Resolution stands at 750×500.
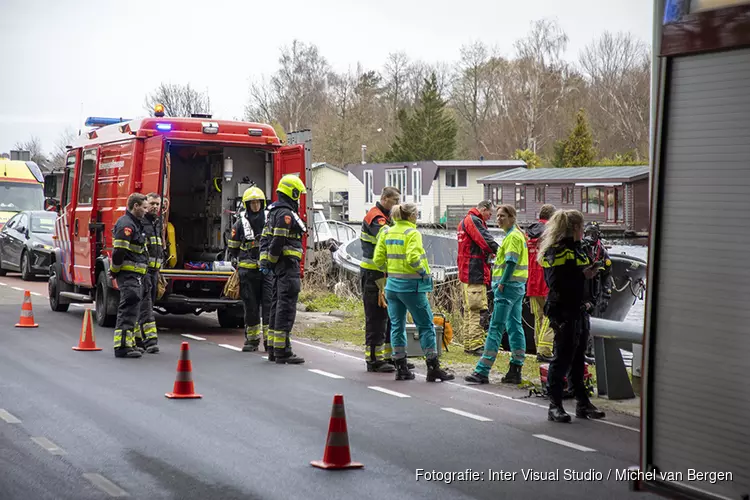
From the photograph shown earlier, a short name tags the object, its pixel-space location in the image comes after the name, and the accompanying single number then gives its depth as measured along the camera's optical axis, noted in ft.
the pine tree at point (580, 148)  242.58
